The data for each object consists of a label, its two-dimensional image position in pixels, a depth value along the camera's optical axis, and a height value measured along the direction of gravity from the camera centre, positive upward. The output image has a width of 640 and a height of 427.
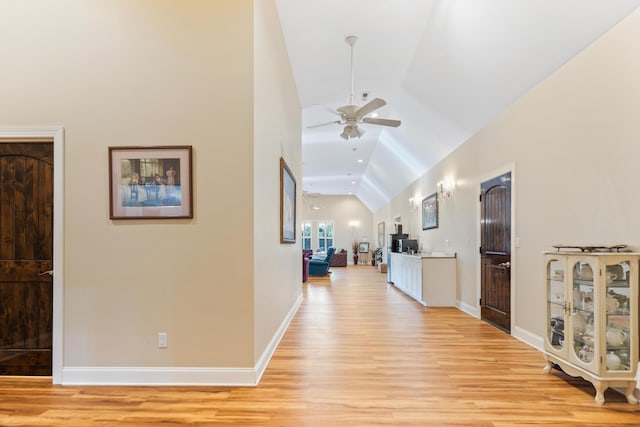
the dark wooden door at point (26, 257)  3.01 -0.26
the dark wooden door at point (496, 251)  4.38 -0.35
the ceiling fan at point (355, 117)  4.47 +1.44
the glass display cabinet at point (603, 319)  2.56 -0.70
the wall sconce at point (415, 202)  9.02 +0.56
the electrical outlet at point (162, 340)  2.86 -0.90
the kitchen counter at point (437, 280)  6.21 -0.96
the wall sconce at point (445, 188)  6.47 +0.66
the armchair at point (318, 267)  11.34 -1.32
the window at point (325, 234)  18.05 -0.50
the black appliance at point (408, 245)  8.86 -0.51
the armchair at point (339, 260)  15.75 -1.54
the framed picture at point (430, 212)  7.38 +0.26
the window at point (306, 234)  18.11 -0.47
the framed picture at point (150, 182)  2.89 +0.34
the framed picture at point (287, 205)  4.24 +0.26
